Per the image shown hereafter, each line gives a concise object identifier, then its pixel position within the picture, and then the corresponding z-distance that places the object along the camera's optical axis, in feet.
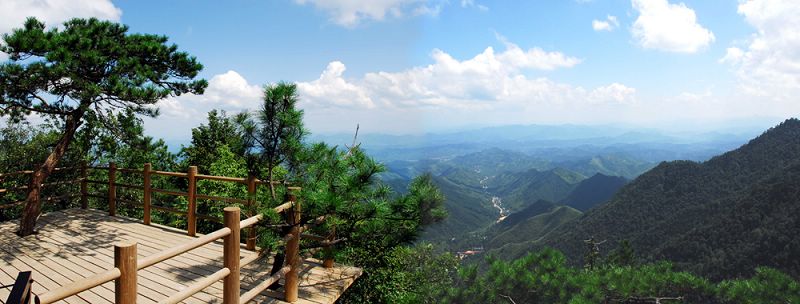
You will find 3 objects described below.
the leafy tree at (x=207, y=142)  39.20
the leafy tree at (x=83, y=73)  17.95
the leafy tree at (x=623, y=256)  77.41
